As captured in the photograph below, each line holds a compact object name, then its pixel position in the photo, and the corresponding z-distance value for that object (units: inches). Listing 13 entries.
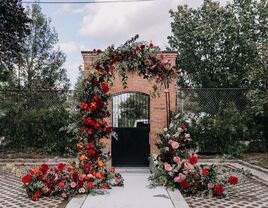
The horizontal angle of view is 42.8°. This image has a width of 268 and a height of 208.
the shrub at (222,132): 515.2
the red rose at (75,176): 275.3
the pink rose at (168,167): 297.3
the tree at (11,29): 638.5
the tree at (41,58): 1007.6
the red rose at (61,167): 280.5
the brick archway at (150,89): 470.6
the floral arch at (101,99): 291.4
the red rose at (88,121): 295.6
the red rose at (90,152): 293.9
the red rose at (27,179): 267.9
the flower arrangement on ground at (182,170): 281.3
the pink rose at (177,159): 295.1
